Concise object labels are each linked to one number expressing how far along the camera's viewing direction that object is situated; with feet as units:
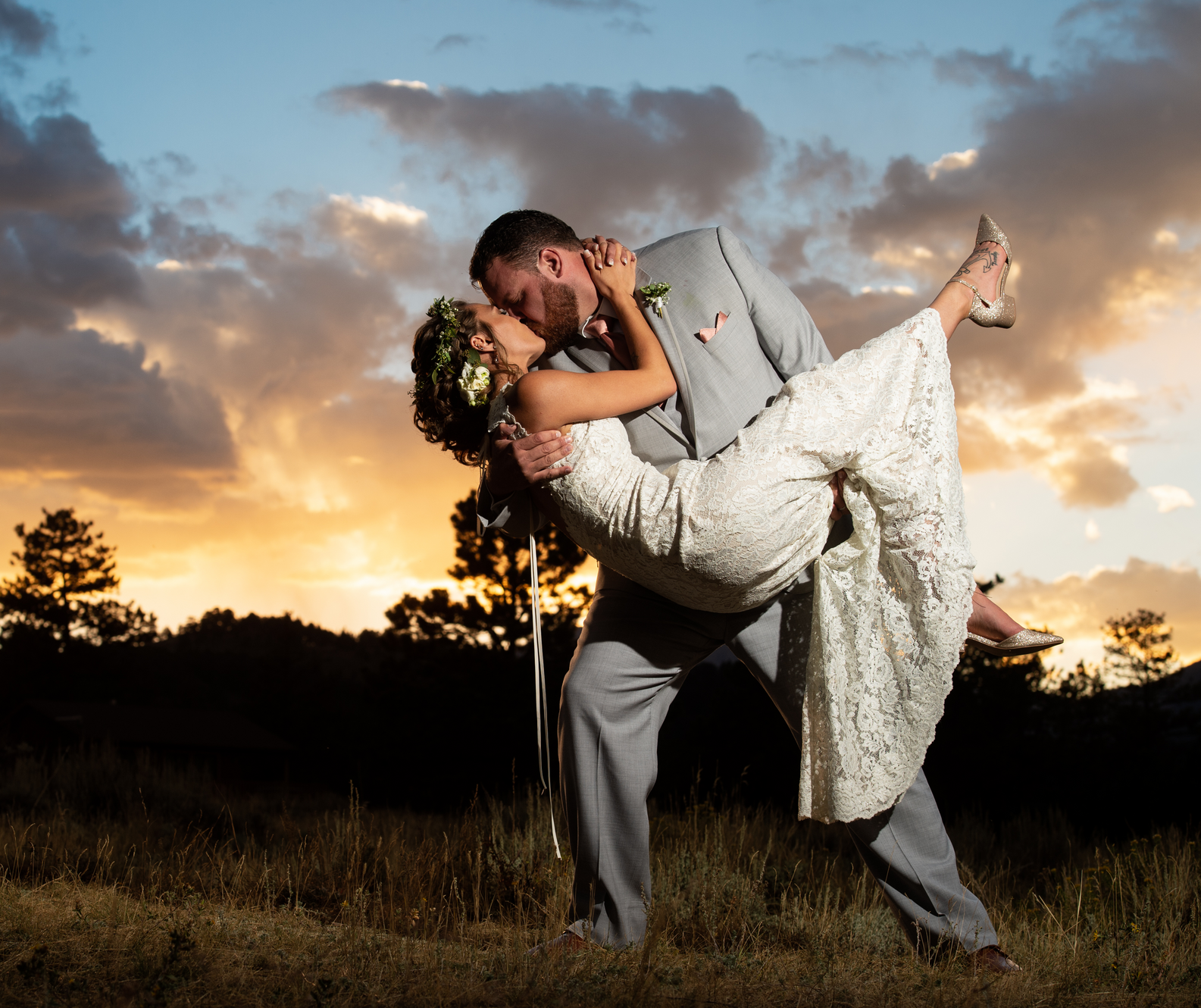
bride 9.89
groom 10.76
